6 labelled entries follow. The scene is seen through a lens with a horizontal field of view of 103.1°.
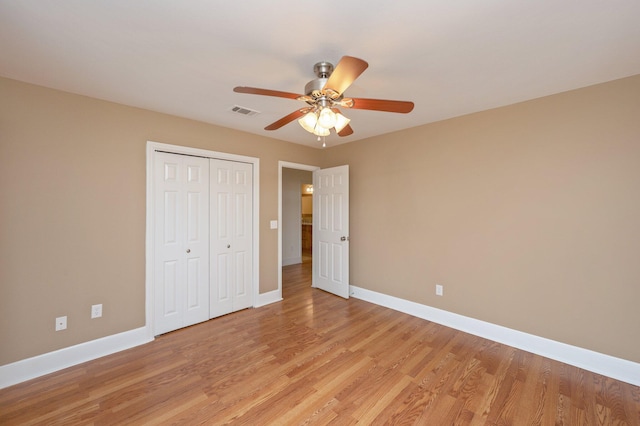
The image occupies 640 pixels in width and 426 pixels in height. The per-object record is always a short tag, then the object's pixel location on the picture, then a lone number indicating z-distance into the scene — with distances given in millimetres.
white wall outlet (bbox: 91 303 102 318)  2492
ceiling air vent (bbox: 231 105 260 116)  2785
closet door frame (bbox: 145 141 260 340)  2811
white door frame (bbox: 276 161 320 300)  4000
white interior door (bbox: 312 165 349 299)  4066
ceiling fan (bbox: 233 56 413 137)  1561
